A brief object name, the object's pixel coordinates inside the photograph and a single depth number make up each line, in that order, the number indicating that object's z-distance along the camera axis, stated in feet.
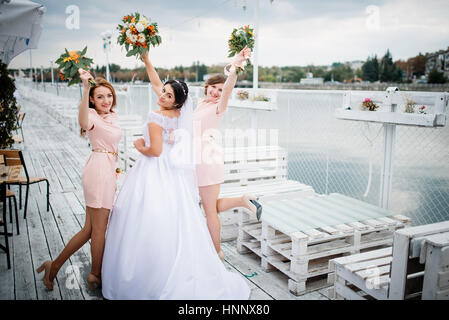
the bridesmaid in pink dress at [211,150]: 9.28
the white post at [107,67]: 33.65
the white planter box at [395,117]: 10.20
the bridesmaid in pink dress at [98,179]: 8.36
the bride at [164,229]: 7.63
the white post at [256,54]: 18.21
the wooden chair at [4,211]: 9.52
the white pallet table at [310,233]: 8.85
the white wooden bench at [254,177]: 12.56
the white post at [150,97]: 33.63
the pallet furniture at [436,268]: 5.91
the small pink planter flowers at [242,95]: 19.03
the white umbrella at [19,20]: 10.94
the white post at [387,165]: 12.00
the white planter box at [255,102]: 17.63
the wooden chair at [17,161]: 13.38
